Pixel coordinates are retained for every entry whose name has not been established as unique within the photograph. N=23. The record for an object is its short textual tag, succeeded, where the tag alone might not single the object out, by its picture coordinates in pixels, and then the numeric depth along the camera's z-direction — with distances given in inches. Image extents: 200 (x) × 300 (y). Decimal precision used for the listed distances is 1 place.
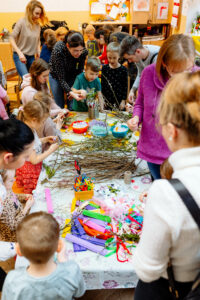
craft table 50.3
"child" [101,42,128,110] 124.4
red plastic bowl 98.0
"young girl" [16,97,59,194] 79.7
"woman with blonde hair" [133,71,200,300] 27.2
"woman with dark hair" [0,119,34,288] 53.1
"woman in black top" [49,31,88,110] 109.8
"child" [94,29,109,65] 186.5
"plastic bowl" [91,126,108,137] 95.0
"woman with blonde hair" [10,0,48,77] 149.1
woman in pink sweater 53.0
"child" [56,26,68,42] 160.6
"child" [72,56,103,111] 113.3
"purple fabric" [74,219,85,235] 57.4
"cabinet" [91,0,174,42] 235.9
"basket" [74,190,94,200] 65.9
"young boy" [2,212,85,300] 38.9
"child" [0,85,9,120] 118.4
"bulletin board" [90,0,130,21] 241.8
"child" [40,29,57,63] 160.7
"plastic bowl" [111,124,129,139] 91.3
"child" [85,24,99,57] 190.0
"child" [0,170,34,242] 63.9
